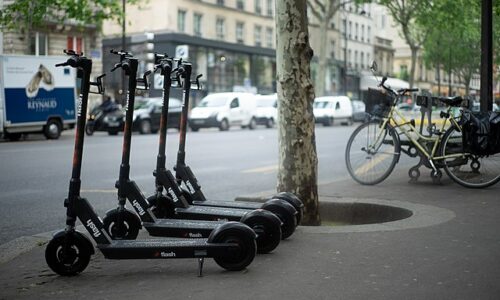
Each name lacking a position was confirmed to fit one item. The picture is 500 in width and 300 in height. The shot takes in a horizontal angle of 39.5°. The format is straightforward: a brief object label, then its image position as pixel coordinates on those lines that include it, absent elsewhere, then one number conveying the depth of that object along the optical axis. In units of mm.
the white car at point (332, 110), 42375
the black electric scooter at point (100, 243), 4320
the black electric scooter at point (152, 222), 4816
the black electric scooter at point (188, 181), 5895
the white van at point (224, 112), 33344
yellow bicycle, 8258
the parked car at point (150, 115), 29016
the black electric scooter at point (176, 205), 5496
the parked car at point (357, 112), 47256
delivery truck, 23234
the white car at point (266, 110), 36969
